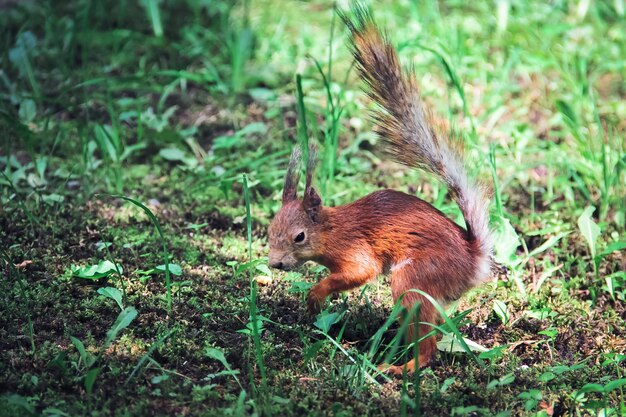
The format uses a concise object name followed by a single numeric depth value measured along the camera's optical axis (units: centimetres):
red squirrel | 554
